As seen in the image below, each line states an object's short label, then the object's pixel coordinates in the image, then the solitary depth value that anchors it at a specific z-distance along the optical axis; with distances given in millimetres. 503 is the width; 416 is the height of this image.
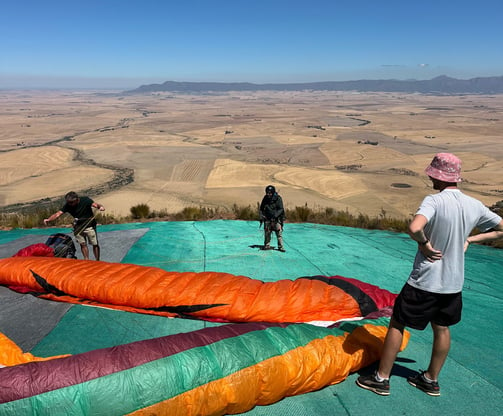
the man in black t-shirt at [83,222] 5520
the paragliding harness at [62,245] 5456
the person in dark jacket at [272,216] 6473
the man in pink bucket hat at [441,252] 2229
